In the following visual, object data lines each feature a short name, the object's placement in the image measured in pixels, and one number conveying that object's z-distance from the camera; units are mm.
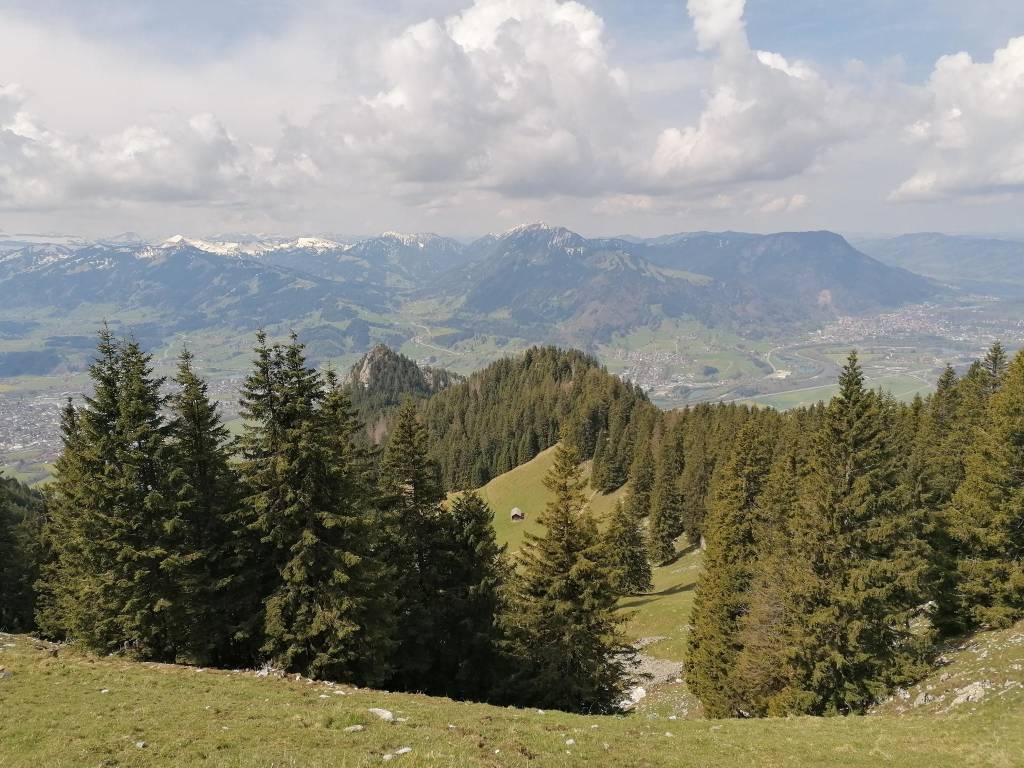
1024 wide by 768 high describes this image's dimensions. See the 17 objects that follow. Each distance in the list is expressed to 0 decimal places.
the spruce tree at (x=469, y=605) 30625
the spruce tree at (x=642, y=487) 89938
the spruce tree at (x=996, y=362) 53438
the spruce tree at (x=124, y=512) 24656
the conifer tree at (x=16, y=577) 46219
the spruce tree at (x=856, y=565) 25172
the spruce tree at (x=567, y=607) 26500
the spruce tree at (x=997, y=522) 27531
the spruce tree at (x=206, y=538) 24953
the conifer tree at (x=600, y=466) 106031
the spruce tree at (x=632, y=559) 63812
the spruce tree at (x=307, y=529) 23766
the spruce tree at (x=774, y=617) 26592
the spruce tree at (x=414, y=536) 29844
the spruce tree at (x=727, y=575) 32438
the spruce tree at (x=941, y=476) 30656
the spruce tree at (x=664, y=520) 79562
